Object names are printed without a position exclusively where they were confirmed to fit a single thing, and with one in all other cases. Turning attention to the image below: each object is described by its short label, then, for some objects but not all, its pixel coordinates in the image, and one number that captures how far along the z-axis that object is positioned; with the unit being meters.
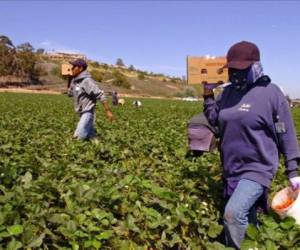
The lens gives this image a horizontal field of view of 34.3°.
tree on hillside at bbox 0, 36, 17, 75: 71.62
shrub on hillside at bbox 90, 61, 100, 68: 112.44
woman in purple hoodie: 3.64
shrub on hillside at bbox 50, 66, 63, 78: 84.44
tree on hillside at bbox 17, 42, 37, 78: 73.19
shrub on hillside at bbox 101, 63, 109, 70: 115.25
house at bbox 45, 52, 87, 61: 119.17
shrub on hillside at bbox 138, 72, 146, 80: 109.74
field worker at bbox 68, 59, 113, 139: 7.78
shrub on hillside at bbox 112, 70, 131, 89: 86.00
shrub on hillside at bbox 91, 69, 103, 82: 83.15
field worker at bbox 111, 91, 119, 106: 27.88
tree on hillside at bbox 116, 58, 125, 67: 140.00
